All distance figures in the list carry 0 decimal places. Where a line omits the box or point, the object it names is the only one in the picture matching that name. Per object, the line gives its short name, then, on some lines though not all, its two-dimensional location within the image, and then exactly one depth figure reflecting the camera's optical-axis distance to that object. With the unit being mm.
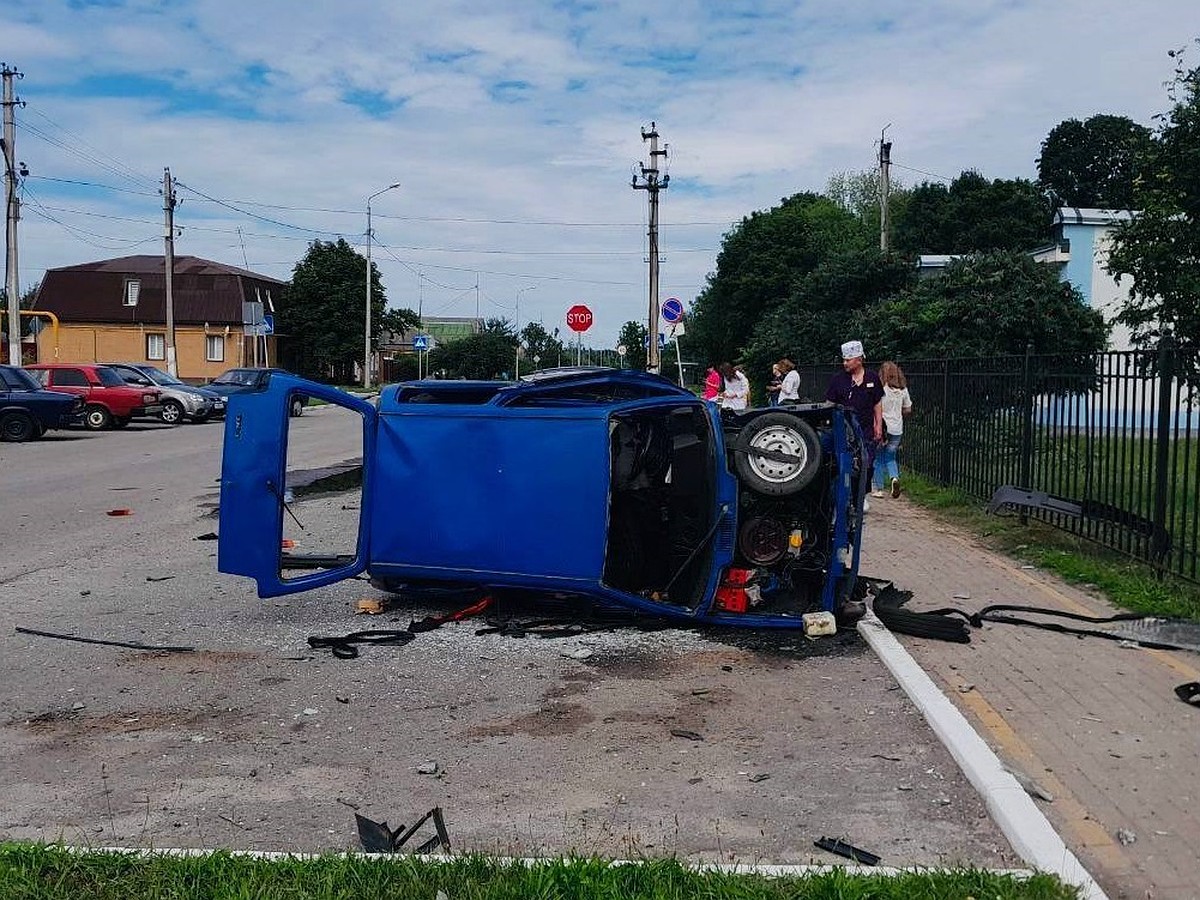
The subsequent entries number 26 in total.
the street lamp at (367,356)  62062
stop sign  30505
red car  30219
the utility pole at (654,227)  37344
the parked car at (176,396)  33250
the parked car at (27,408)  25281
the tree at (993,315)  21344
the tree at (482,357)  69125
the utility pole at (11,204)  34594
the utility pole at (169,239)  43531
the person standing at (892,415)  13586
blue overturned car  7051
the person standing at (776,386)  20700
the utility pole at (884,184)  40906
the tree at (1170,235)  14789
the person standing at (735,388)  20812
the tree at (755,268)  60125
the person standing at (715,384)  23141
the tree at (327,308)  70125
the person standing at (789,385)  19531
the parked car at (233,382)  37925
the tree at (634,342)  53838
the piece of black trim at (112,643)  7082
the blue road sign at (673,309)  28406
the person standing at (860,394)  13117
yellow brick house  63844
